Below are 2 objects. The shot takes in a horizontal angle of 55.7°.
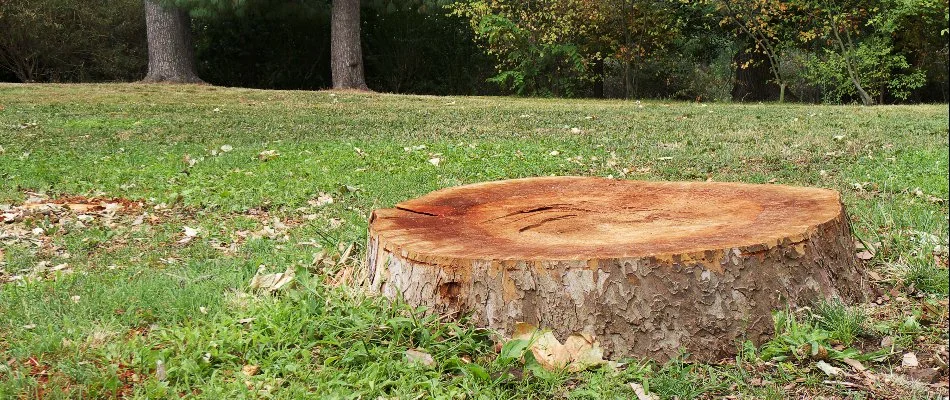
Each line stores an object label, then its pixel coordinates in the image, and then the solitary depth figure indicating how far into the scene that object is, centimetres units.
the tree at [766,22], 1591
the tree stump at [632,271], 291
